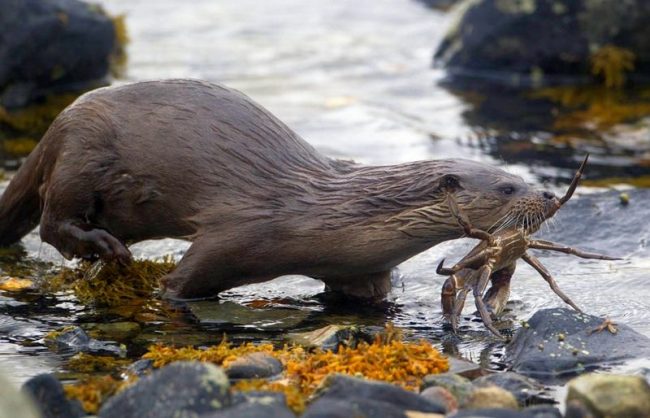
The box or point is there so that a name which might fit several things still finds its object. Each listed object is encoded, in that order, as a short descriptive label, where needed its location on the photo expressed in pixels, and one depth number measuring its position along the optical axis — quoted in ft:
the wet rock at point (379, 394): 26.96
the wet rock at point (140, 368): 31.13
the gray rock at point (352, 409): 25.45
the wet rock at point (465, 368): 32.07
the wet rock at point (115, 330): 35.40
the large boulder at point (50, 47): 68.44
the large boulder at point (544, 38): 77.00
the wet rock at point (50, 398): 27.22
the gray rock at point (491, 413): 26.45
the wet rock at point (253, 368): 30.55
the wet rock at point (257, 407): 25.04
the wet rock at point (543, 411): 27.22
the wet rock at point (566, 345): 32.48
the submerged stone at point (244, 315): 36.93
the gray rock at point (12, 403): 23.41
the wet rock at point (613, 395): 26.91
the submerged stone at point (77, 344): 33.91
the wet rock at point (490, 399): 28.32
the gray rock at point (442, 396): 28.37
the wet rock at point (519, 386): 29.99
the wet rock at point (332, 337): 33.83
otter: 36.11
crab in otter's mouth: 34.88
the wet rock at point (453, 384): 29.12
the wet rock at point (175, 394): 25.84
